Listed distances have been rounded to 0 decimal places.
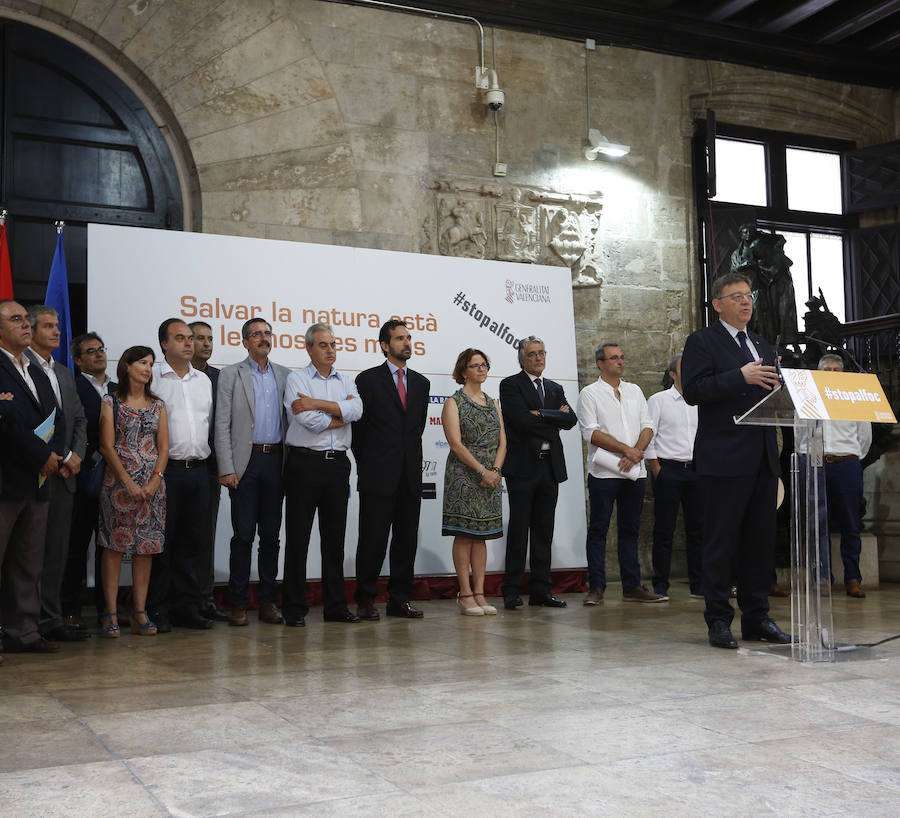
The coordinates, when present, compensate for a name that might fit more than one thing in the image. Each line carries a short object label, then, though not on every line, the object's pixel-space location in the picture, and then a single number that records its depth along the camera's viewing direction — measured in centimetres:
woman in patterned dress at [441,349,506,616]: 601
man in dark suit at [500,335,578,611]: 635
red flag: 647
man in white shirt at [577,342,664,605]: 664
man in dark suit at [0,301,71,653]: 457
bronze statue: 895
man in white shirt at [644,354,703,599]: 700
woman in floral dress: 522
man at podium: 459
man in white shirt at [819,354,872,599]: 738
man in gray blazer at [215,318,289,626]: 566
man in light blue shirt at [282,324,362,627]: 564
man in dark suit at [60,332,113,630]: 548
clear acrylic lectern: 427
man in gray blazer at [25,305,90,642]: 502
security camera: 837
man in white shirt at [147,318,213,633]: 550
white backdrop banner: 623
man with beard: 590
